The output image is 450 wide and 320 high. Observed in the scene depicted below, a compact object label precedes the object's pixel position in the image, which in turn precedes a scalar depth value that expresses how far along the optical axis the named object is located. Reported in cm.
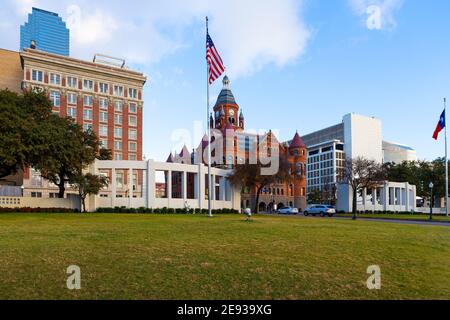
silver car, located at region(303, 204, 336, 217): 5509
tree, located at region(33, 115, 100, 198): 3616
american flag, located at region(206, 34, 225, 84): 2962
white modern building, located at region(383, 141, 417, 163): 18775
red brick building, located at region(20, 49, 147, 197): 8275
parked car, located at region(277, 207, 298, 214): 7143
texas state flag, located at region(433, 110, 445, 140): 4972
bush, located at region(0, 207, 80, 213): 3932
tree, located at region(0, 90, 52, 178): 3198
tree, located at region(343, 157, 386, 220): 6606
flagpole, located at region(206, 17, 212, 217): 3219
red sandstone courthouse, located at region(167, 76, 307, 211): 9919
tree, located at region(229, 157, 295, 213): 5583
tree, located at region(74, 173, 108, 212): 4391
